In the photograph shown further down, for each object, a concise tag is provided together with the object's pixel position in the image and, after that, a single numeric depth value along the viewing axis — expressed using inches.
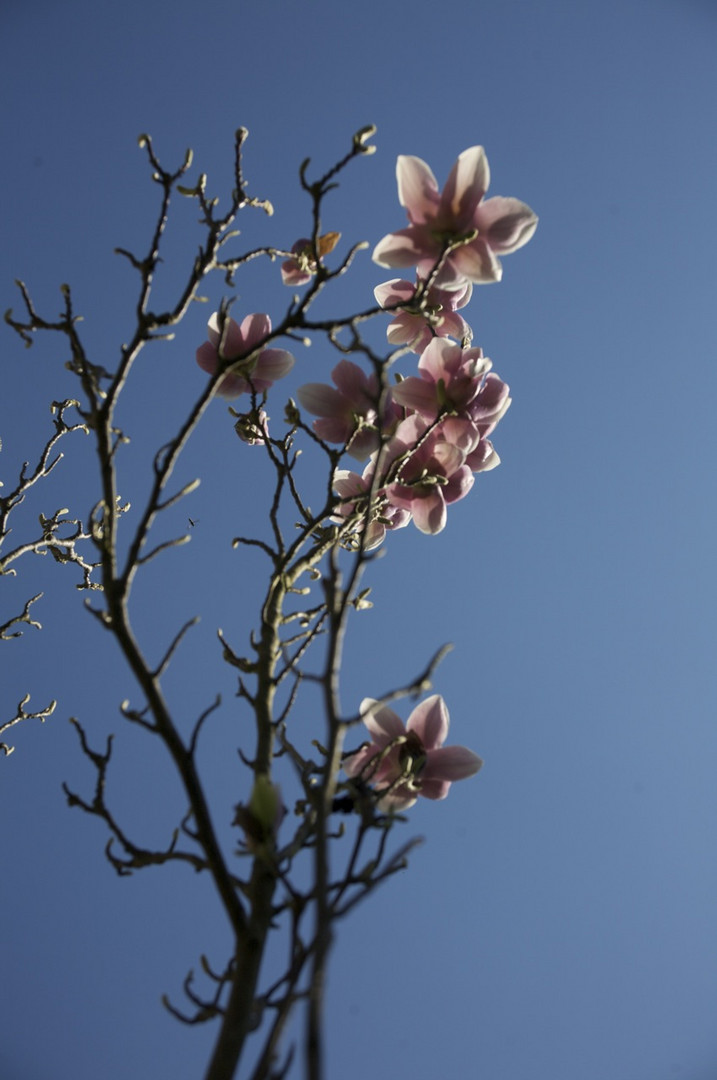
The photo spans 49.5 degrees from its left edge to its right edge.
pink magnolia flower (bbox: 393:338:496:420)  41.9
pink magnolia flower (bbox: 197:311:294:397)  44.4
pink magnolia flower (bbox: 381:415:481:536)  42.3
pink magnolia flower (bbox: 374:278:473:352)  45.1
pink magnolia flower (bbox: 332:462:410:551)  45.6
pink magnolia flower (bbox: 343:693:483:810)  36.7
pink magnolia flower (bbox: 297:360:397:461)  44.0
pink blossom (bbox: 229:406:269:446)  46.8
